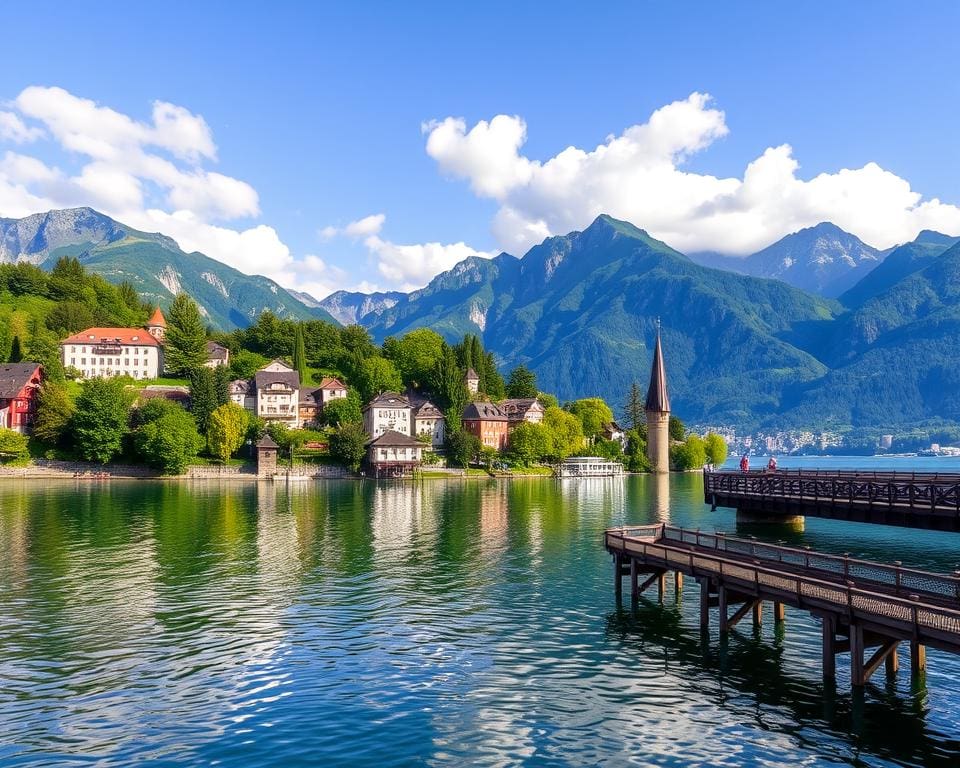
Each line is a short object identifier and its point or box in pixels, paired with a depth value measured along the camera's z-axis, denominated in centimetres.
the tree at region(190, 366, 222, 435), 14162
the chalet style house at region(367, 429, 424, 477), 14175
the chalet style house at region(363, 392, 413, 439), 15900
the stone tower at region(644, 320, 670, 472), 18300
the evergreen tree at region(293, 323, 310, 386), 18238
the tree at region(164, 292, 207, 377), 17238
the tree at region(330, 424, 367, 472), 13712
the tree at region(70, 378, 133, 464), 12531
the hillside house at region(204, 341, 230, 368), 18138
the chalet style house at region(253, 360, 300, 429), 16050
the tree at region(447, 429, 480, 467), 14888
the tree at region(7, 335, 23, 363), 15561
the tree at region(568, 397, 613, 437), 19275
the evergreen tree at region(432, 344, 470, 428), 16112
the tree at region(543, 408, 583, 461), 16600
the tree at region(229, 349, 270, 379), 17912
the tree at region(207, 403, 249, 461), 13488
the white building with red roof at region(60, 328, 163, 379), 16575
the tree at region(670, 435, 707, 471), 19412
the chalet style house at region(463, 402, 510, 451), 16662
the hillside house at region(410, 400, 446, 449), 16400
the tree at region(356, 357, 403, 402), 17862
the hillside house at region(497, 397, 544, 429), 17538
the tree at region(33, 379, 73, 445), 12900
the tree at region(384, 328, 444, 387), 18538
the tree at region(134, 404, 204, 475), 12519
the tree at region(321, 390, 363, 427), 15525
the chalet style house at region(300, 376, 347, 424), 16475
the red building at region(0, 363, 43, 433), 13150
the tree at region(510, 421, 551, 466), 16150
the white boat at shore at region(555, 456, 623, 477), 16195
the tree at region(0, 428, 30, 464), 12169
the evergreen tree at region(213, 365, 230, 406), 14625
